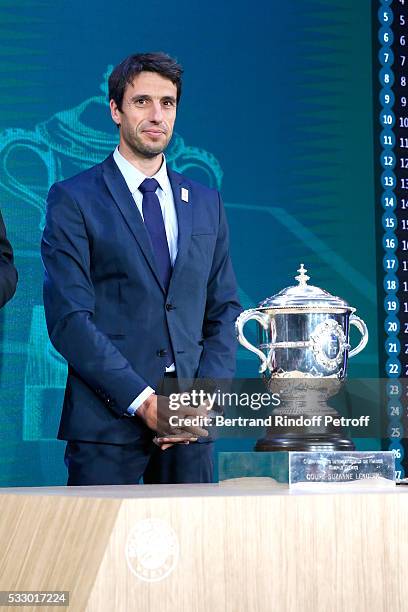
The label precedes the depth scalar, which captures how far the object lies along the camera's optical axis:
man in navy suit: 7.15
